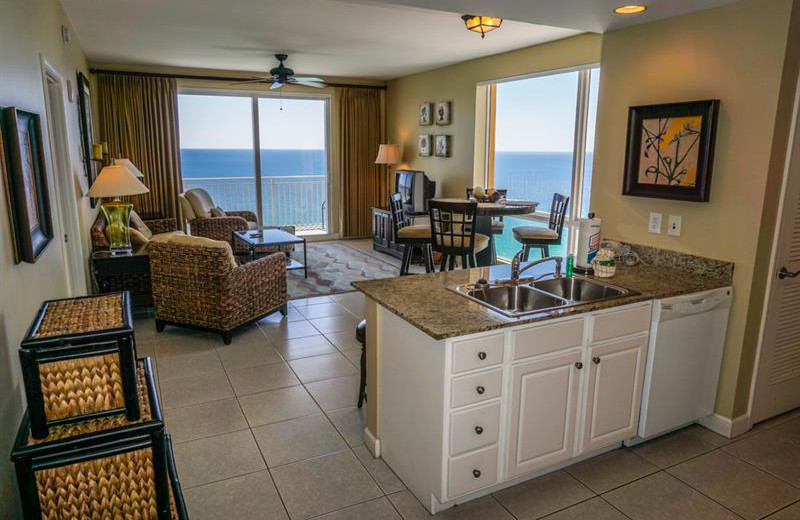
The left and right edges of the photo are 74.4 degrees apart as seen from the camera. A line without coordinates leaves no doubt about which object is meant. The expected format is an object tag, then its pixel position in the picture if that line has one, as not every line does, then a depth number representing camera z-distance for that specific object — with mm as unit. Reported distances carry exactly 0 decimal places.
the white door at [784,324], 2664
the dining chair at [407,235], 5121
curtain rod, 7053
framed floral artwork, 2727
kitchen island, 2104
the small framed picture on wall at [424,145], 7719
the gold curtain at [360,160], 8672
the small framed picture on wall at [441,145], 7262
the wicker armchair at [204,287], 4027
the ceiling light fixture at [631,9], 2649
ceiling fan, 6250
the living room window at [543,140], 5383
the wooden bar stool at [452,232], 4512
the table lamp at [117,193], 4340
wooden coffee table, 5816
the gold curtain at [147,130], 7152
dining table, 4508
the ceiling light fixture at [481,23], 4098
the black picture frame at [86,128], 5031
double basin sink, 2598
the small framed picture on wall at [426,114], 7540
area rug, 5820
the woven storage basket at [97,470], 1354
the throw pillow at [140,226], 5836
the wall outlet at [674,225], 2953
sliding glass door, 8227
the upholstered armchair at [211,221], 6691
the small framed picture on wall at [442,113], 7180
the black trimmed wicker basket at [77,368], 1417
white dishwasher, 2611
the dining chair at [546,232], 5156
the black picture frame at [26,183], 1714
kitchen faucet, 2719
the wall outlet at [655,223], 3053
